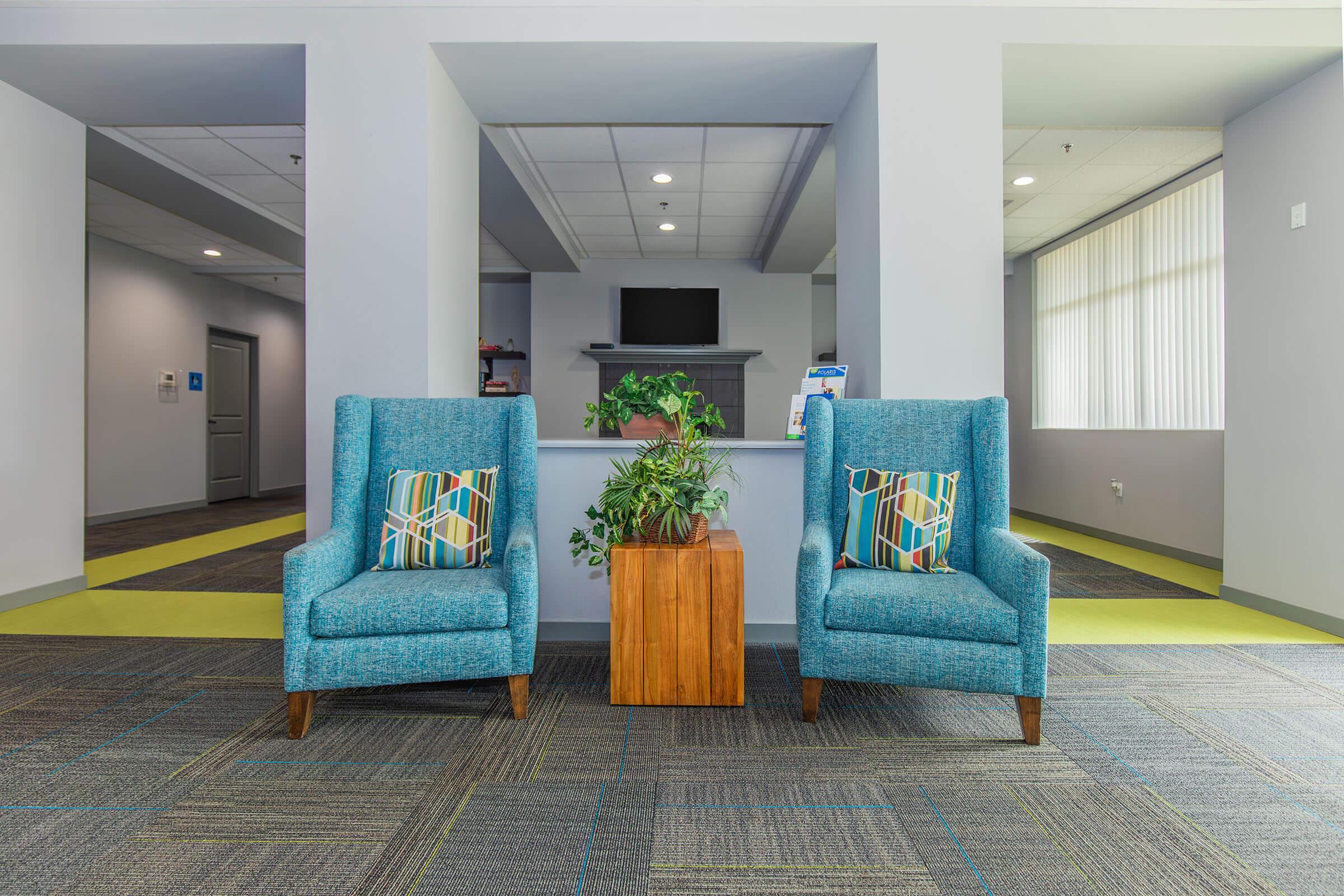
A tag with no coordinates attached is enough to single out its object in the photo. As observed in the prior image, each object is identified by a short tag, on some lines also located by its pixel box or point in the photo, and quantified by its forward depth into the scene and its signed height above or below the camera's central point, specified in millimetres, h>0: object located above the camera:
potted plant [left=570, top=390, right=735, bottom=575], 2285 -144
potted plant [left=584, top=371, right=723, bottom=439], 2646 +192
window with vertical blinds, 4598 +1060
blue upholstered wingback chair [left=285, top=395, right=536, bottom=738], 1978 -474
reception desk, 2910 -227
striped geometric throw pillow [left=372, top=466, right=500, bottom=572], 2320 -225
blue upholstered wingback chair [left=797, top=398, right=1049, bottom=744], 1922 -428
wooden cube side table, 2191 -552
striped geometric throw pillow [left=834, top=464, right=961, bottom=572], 2250 -227
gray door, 8016 +479
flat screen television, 7340 +1467
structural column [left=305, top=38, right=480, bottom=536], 2998 +1026
